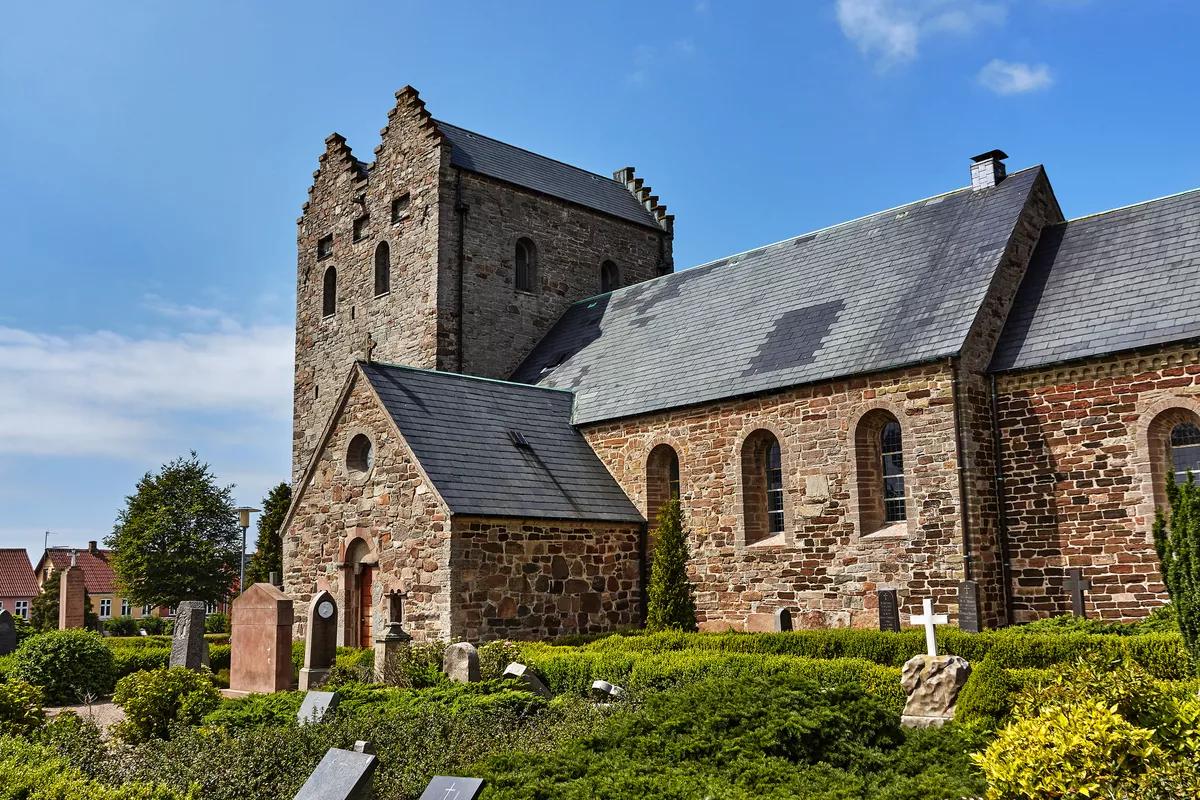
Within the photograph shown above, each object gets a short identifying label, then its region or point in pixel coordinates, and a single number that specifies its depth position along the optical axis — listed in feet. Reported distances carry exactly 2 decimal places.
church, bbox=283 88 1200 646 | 52.06
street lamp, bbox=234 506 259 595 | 90.17
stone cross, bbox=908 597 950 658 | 34.24
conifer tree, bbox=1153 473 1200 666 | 32.45
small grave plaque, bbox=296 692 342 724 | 35.68
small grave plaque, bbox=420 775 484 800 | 23.34
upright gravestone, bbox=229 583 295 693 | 48.91
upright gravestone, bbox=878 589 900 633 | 50.57
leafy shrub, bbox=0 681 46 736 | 37.97
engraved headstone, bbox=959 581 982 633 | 47.93
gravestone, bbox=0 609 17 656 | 67.87
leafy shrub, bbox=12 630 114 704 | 57.93
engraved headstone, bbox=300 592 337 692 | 49.08
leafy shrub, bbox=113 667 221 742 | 39.99
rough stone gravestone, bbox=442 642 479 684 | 43.68
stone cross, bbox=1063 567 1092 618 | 49.90
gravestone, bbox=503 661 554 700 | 42.27
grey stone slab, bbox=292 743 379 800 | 23.94
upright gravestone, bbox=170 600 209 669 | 55.98
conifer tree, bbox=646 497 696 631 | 62.98
